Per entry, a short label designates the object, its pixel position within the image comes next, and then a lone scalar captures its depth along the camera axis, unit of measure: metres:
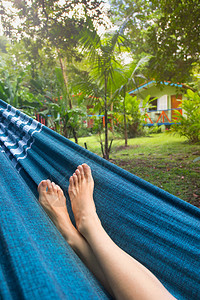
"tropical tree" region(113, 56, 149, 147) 3.96
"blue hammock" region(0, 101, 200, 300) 0.48
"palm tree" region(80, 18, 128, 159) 3.22
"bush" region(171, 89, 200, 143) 4.73
